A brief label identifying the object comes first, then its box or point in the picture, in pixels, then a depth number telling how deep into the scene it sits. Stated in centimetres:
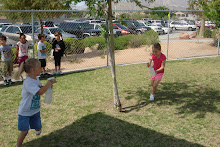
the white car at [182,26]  3595
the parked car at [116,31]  1761
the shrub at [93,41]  1298
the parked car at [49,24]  2622
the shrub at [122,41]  1422
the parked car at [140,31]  1683
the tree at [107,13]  427
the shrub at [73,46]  1205
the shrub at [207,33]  2259
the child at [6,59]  679
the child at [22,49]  729
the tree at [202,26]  2368
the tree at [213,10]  515
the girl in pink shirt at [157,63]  523
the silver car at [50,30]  1759
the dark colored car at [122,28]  2078
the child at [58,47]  822
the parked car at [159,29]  2800
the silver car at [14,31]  1458
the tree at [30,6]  1269
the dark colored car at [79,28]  1548
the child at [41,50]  774
